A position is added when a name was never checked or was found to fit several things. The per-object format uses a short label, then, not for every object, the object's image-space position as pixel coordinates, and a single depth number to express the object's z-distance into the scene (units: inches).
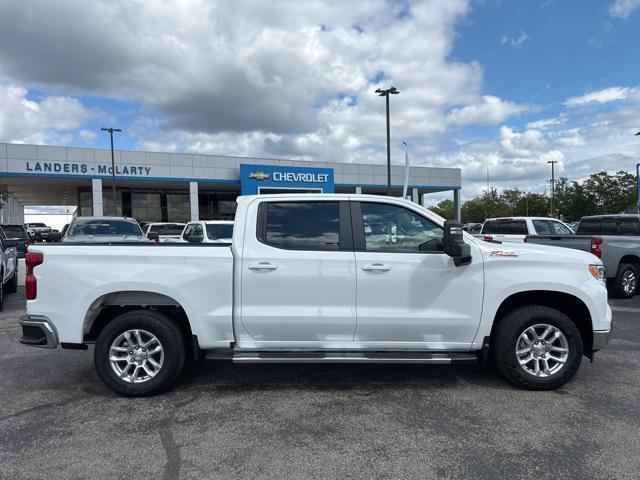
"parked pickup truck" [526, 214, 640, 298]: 389.1
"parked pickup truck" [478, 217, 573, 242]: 482.9
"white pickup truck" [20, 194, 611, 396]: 169.5
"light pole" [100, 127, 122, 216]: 1234.0
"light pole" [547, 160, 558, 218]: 2368.1
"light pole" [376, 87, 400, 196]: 862.5
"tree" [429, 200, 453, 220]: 4516.0
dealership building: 1237.1
